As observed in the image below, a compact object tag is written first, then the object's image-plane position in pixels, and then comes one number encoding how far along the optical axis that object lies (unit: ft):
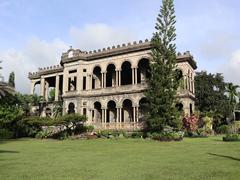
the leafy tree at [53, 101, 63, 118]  102.44
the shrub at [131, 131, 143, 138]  75.40
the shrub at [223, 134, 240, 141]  61.19
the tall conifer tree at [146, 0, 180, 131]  71.52
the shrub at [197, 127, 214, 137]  82.37
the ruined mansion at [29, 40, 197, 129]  86.71
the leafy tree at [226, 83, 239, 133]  112.72
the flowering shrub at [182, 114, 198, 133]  77.89
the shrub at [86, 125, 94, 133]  85.27
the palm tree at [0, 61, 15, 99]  52.55
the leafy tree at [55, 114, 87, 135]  77.97
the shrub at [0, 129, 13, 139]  82.39
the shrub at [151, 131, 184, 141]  63.66
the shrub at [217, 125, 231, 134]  100.79
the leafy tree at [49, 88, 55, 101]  170.81
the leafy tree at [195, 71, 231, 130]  116.06
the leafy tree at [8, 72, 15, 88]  127.07
